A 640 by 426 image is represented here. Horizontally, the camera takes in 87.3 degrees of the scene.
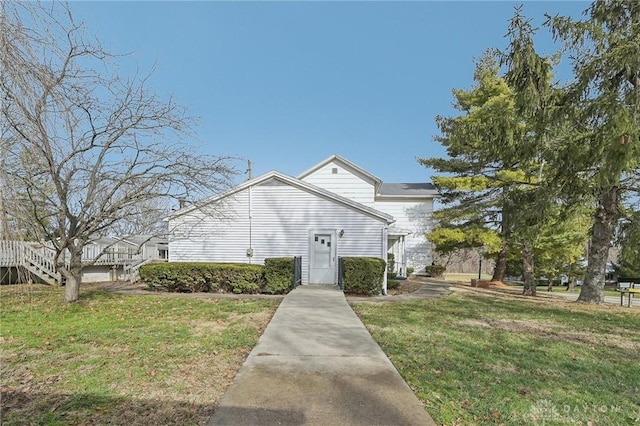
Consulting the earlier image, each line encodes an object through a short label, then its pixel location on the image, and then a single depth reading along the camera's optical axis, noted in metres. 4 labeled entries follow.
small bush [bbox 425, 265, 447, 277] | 22.92
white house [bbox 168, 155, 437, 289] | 13.12
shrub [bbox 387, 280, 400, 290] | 13.81
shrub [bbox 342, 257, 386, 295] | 11.40
